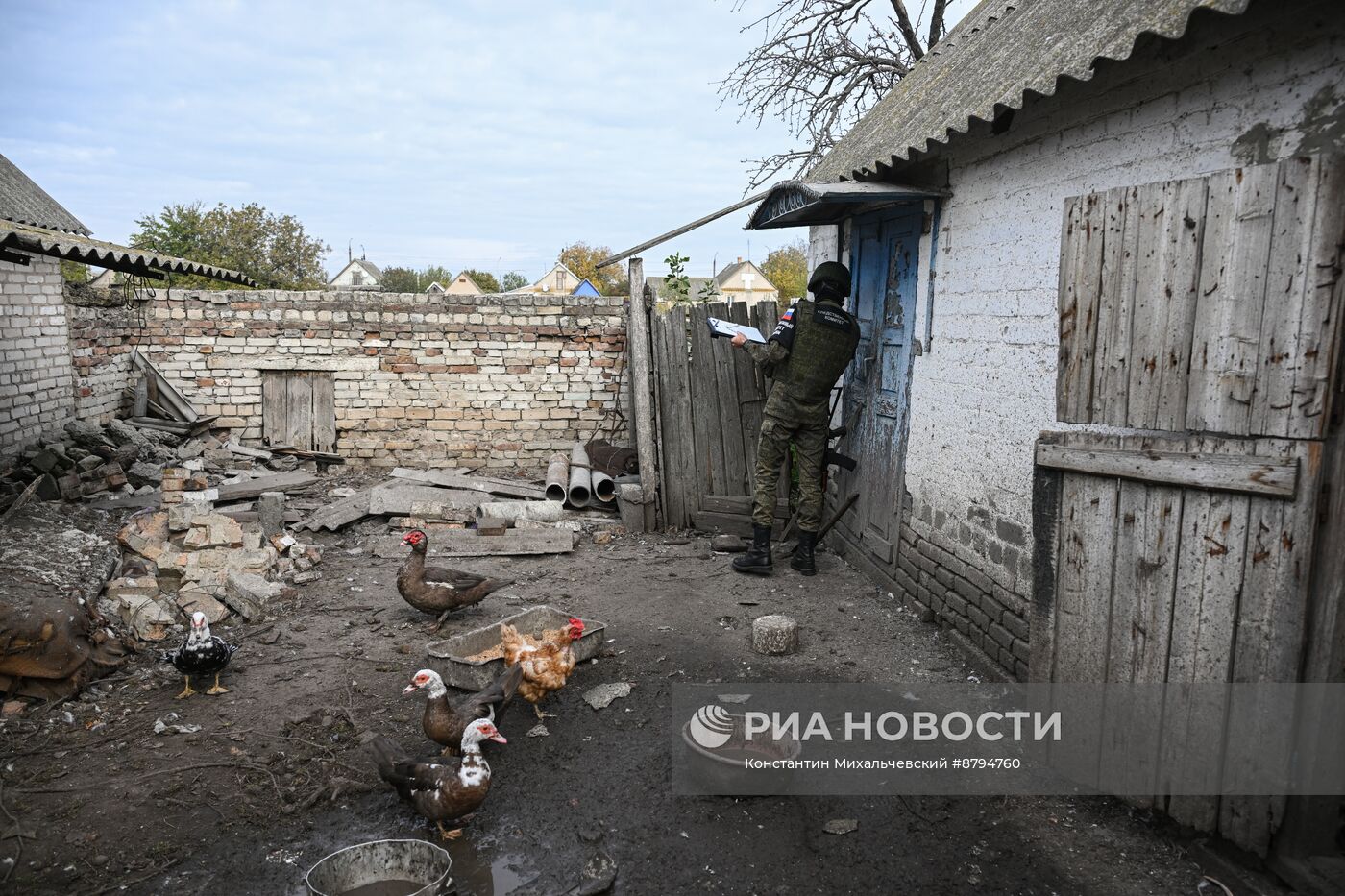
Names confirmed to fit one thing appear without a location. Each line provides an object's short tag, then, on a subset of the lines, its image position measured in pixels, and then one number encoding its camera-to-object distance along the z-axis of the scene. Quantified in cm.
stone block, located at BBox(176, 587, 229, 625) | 577
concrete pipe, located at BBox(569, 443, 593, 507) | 898
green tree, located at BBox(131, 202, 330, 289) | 2397
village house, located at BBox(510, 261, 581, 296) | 4903
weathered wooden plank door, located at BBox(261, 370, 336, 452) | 1090
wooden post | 830
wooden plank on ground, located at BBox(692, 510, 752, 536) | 815
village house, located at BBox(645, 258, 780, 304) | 6944
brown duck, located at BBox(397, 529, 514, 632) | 576
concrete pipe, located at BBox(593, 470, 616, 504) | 911
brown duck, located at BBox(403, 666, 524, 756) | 384
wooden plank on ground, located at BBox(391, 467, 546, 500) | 923
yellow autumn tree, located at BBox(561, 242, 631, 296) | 4878
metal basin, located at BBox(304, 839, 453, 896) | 299
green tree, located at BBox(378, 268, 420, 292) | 5469
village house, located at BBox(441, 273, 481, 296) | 5571
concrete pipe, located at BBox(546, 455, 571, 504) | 915
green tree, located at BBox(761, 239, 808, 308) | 4428
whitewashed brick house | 266
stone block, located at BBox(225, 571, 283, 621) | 591
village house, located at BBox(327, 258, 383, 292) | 6478
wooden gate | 815
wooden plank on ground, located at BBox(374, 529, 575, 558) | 757
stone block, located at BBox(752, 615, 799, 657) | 525
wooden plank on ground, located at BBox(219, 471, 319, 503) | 843
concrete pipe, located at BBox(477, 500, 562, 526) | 842
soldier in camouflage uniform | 659
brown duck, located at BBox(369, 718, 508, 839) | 335
